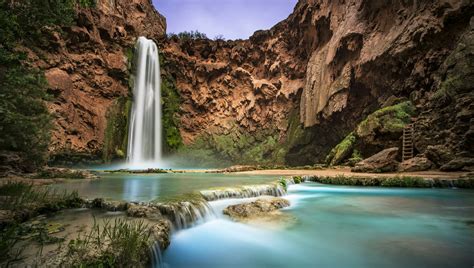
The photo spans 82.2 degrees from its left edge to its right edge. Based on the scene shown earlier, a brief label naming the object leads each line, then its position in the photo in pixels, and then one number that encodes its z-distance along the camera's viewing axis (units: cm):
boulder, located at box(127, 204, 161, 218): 536
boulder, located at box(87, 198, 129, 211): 604
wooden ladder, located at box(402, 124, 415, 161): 1605
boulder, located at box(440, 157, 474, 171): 1300
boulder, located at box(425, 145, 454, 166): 1393
